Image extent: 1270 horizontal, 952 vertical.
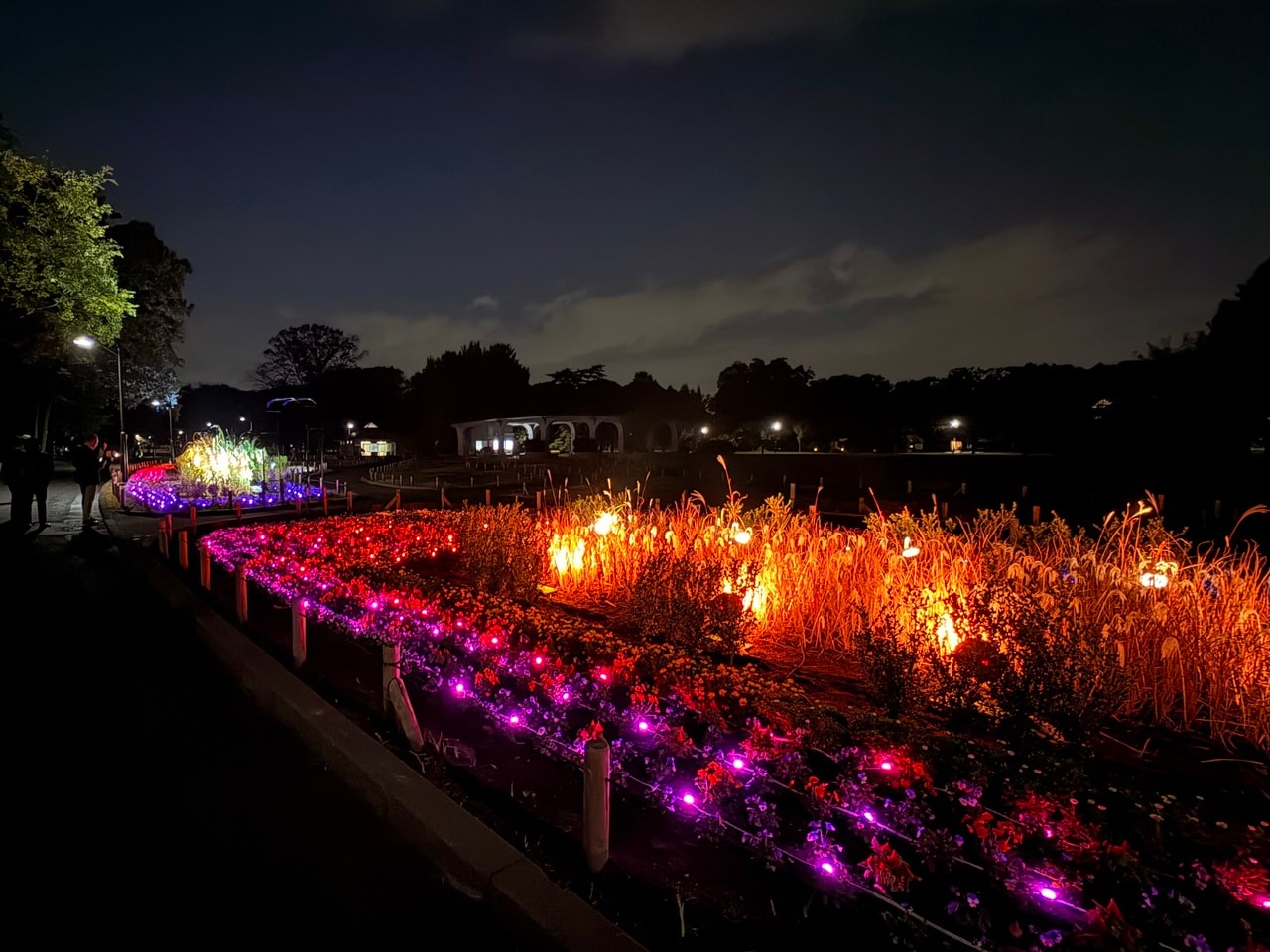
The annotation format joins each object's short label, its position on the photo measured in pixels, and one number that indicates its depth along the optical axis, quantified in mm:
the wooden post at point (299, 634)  5742
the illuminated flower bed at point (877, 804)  2656
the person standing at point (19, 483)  14209
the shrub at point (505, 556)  7996
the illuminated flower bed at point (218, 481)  19125
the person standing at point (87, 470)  14285
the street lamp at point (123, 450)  23619
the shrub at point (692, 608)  6000
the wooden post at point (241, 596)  7129
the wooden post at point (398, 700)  4297
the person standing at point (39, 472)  14336
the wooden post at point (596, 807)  3088
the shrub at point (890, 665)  4602
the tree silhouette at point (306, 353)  80375
